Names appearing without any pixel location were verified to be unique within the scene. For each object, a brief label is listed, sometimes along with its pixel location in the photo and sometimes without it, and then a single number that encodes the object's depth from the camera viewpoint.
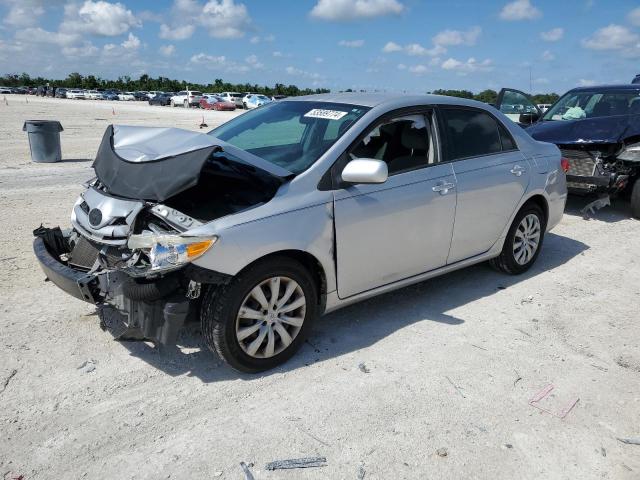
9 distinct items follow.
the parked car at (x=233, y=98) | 52.53
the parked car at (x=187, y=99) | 54.44
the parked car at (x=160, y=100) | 59.31
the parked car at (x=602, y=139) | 7.81
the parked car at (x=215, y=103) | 47.47
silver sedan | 3.25
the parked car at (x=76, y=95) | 74.69
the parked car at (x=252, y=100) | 50.37
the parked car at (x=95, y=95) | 76.25
